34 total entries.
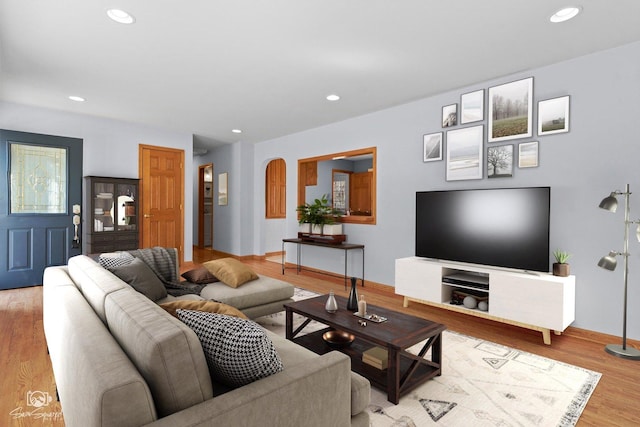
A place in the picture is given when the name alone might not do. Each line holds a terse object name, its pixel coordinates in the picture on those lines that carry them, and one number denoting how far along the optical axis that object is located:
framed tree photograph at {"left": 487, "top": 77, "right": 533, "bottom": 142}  3.50
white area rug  1.97
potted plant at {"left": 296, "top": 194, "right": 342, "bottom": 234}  5.66
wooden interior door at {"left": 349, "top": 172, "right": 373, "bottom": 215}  8.85
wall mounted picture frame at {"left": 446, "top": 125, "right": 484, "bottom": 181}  3.87
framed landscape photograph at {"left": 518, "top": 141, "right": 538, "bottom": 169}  3.45
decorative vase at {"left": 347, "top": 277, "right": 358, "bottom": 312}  2.67
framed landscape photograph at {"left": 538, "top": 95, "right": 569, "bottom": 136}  3.28
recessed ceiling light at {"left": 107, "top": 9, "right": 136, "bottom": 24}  2.50
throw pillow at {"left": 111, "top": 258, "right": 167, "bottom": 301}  2.56
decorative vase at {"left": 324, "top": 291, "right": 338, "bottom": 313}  2.63
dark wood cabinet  5.19
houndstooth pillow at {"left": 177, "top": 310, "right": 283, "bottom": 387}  1.23
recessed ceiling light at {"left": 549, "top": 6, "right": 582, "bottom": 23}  2.44
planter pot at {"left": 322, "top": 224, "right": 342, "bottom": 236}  5.48
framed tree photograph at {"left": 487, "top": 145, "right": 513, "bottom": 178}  3.63
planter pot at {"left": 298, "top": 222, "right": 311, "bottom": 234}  5.97
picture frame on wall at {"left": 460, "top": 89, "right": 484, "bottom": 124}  3.86
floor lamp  2.76
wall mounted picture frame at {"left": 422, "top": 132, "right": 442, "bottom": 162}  4.24
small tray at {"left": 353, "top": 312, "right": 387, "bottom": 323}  2.44
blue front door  4.75
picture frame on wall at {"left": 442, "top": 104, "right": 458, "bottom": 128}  4.09
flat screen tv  3.25
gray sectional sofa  0.96
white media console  2.98
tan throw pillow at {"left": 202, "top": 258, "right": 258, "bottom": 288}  3.31
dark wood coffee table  2.10
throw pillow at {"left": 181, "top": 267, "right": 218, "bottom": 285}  3.40
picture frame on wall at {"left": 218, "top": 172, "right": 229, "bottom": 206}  7.86
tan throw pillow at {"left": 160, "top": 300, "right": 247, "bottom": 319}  1.68
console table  5.07
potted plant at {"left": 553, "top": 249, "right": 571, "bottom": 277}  3.11
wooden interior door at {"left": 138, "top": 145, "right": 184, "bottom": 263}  6.00
